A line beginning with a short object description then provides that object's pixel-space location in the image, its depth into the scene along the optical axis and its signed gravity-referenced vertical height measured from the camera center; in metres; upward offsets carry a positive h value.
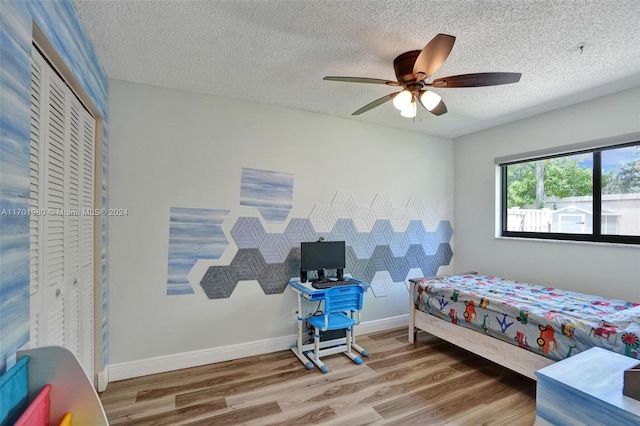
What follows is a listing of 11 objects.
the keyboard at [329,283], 2.74 -0.67
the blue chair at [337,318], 2.69 -1.02
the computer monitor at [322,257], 2.92 -0.44
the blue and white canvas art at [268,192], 2.86 +0.20
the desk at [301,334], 2.65 -1.16
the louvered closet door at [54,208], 1.41 +0.01
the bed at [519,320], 1.92 -0.79
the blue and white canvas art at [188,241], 2.59 -0.27
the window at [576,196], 2.65 +0.21
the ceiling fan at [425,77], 1.60 +0.85
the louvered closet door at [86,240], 1.90 -0.21
